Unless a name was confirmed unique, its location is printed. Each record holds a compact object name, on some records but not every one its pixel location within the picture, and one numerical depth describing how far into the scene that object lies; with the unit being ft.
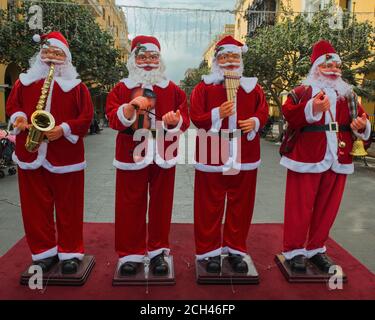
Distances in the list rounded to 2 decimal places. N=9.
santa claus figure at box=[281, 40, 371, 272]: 9.89
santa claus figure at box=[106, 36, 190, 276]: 9.52
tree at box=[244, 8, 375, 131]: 34.71
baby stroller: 24.04
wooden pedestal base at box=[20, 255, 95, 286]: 9.56
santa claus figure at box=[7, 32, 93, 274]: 9.47
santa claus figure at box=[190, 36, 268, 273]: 9.77
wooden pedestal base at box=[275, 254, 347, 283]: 9.96
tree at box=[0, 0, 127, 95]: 36.42
